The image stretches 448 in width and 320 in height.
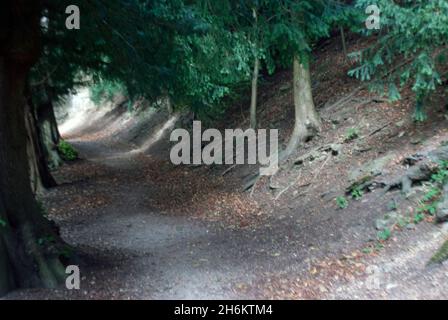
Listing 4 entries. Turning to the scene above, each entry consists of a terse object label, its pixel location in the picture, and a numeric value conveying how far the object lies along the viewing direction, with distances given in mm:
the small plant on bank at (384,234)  7938
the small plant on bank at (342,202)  10078
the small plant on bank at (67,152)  20920
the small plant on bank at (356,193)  9992
